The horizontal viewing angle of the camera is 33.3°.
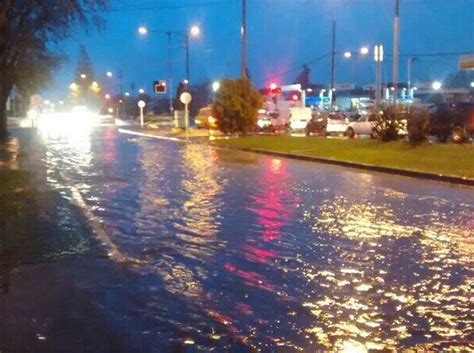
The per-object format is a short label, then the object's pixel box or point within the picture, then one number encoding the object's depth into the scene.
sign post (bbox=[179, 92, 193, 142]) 46.28
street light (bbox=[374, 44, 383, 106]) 47.97
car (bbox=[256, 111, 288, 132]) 55.62
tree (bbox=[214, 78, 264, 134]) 45.31
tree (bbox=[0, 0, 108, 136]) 26.70
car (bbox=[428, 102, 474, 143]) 33.10
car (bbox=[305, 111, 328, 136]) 50.00
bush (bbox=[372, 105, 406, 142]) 31.22
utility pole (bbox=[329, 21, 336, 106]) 76.69
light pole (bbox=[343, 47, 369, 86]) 65.19
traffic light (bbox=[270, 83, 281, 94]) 66.44
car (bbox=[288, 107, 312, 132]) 54.94
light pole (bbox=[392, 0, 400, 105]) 35.94
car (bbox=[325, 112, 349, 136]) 48.12
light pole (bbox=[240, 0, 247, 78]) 47.47
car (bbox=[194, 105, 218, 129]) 50.64
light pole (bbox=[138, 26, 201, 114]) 57.13
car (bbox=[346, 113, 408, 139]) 42.50
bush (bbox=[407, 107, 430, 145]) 29.17
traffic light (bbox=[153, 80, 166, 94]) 55.81
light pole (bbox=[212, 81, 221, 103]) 46.64
